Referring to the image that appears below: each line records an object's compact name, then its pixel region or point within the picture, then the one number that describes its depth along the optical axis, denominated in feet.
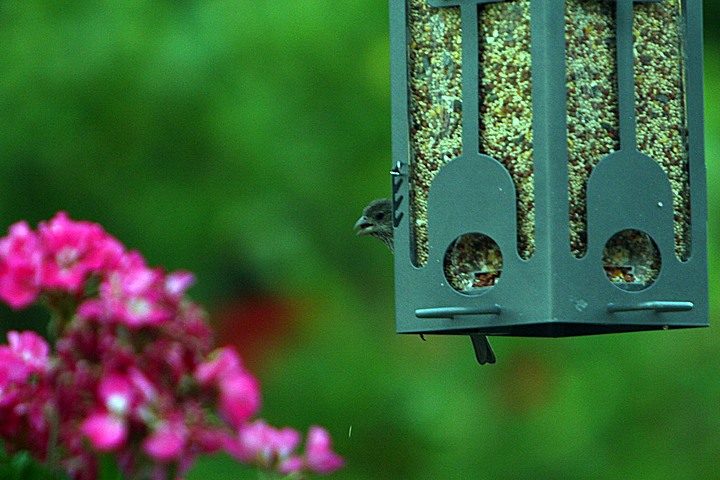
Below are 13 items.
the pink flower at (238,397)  16.08
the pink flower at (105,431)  15.35
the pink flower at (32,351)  16.57
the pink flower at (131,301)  15.92
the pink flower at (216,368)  16.11
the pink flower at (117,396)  15.55
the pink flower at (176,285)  16.56
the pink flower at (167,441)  15.46
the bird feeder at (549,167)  30.45
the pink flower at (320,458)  17.37
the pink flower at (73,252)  16.40
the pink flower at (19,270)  16.28
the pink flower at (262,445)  16.57
